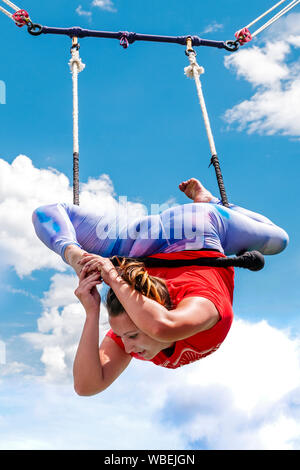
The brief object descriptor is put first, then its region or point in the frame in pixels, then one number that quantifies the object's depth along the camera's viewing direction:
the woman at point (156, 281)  2.03
